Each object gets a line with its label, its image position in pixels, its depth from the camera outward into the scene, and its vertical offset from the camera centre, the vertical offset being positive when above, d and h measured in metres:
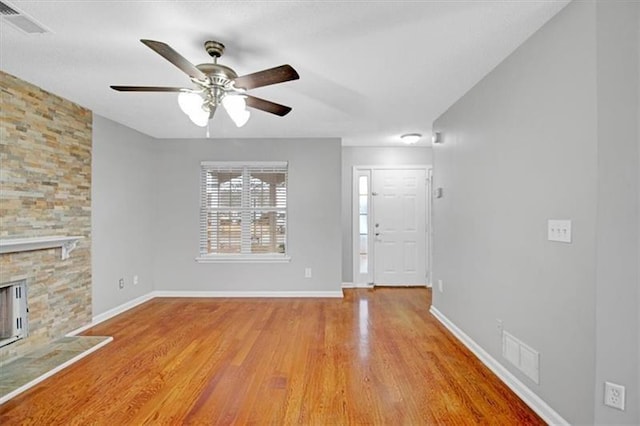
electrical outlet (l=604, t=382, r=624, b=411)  1.54 -0.87
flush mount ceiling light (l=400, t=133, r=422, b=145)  4.61 +1.11
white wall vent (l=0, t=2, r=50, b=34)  1.78 +1.10
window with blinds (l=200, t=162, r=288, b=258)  4.80 -0.02
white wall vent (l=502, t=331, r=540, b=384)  2.01 -0.95
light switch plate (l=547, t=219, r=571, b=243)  1.74 -0.09
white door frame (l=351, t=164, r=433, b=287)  5.41 -0.24
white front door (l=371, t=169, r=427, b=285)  5.42 -0.23
